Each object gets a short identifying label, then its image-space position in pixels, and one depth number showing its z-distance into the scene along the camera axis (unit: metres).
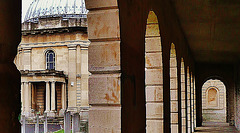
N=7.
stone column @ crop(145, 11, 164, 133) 4.28
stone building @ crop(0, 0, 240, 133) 1.13
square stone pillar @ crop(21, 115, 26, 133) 8.51
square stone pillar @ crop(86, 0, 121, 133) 2.11
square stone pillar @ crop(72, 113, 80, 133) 10.28
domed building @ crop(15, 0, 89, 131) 22.02
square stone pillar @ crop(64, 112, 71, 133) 9.45
